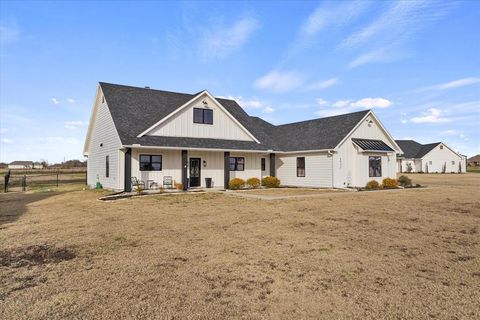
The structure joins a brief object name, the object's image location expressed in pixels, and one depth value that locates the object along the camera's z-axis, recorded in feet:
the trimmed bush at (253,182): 81.05
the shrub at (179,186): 70.44
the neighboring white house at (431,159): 186.60
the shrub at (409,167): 189.98
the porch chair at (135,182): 66.90
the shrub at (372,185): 79.30
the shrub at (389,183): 82.58
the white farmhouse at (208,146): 70.28
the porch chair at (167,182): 71.25
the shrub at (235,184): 75.97
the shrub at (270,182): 83.20
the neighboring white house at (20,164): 437.58
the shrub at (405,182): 87.00
